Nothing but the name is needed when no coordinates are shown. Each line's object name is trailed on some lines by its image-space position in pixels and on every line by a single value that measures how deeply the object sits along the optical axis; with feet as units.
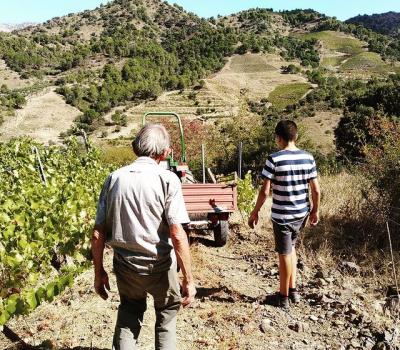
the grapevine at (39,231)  9.73
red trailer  17.89
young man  11.31
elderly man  7.28
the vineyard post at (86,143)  24.41
